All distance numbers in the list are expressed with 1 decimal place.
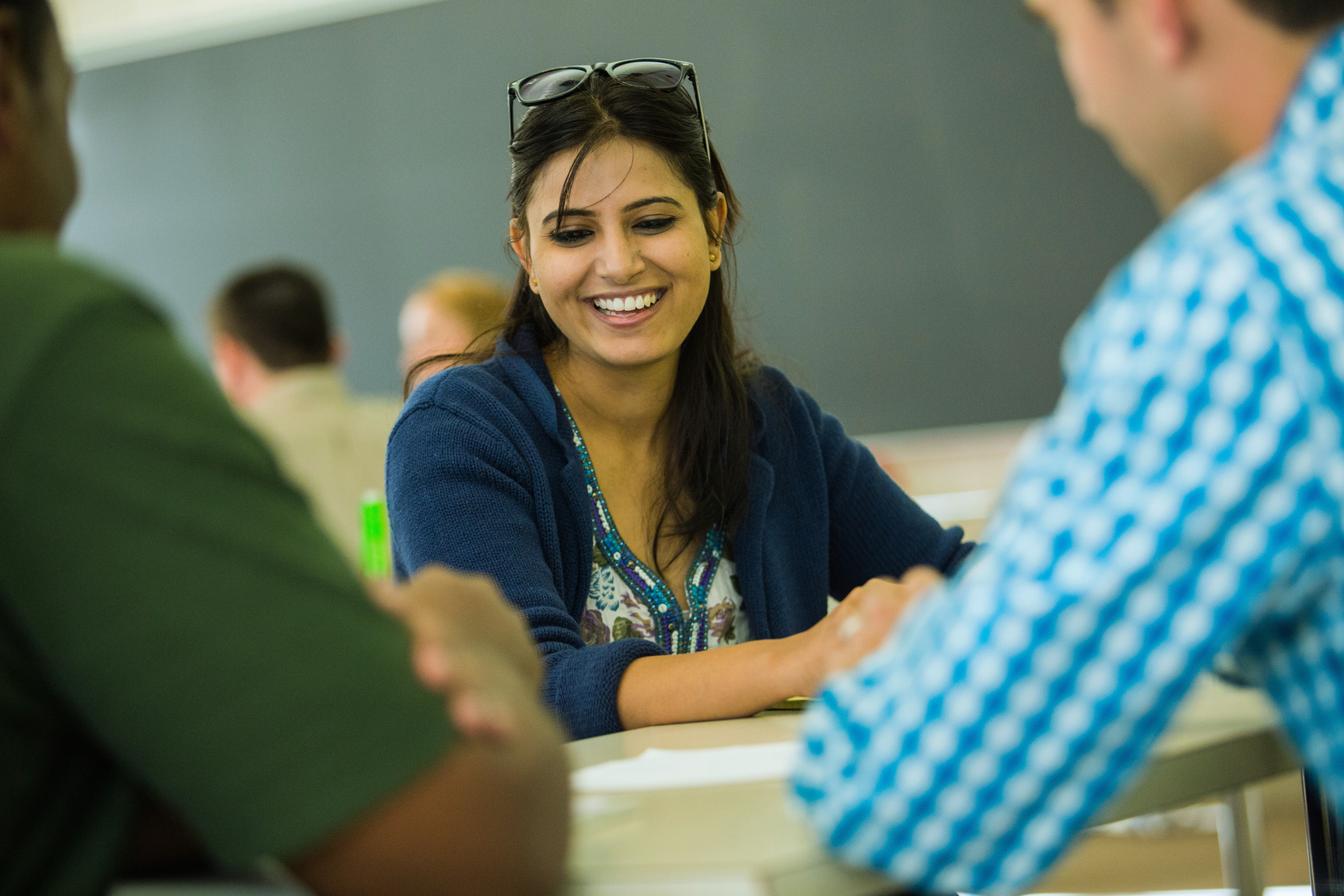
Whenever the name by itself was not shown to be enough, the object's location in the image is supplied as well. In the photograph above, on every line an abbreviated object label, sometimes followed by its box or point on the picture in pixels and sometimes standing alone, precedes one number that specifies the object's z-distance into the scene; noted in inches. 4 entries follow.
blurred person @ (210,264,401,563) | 132.0
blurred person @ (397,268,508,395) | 145.8
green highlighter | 107.2
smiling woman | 59.4
